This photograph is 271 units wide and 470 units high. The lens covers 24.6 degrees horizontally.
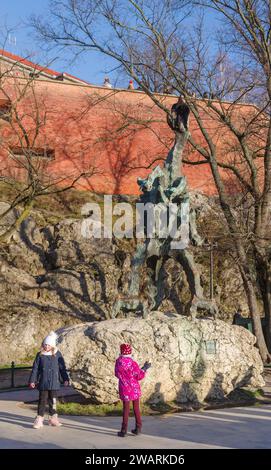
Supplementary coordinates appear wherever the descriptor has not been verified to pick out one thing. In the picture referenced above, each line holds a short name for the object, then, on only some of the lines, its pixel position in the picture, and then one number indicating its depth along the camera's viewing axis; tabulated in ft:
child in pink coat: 26.94
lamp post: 64.06
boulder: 34.73
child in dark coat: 29.48
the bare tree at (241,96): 59.00
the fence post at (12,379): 47.07
